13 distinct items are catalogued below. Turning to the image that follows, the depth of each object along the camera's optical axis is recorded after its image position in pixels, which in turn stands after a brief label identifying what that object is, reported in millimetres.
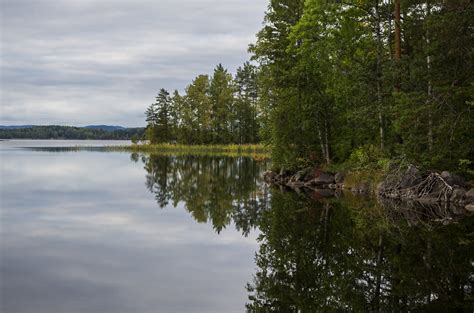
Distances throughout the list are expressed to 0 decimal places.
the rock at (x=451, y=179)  22656
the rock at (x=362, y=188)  27834
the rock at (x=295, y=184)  33188
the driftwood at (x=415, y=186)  22672
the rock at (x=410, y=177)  24172
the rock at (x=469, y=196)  21306
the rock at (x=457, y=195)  21938
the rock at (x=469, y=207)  19839
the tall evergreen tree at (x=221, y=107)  89312
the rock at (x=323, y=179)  32250
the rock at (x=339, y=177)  31016
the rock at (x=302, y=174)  34875
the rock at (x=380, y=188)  25519
